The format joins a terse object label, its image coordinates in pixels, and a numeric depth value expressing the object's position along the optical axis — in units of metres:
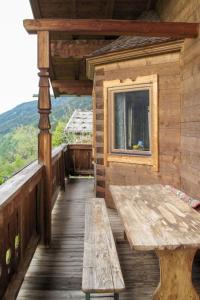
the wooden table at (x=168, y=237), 1.54
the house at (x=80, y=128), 12.20
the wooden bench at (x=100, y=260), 1.49
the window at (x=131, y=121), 3.69
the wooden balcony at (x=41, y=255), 1.71
